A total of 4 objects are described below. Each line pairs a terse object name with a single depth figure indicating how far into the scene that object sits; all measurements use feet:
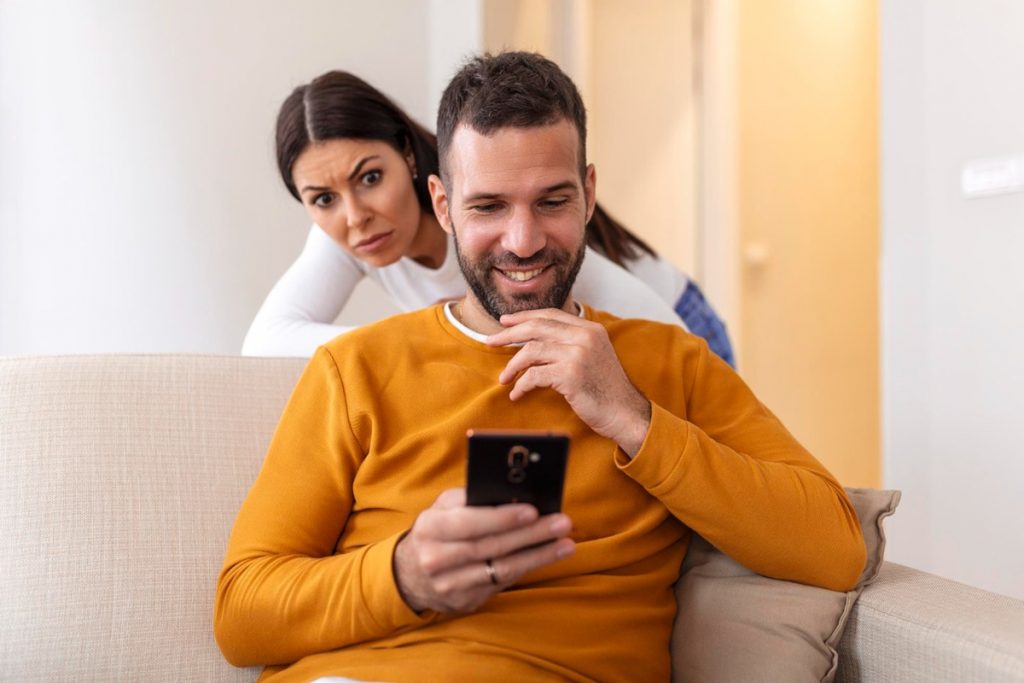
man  3.79
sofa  4.01
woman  6.17
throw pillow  3.95
